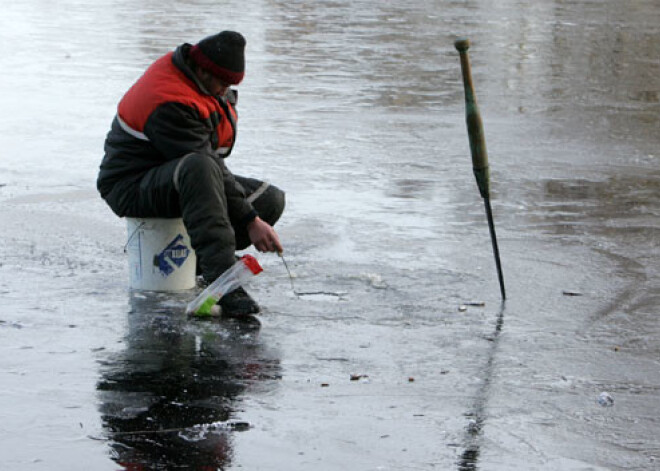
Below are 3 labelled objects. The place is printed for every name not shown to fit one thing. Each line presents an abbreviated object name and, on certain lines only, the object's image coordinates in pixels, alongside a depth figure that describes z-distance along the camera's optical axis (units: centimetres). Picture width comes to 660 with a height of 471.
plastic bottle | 1130
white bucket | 1206
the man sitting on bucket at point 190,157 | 1149
